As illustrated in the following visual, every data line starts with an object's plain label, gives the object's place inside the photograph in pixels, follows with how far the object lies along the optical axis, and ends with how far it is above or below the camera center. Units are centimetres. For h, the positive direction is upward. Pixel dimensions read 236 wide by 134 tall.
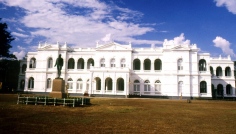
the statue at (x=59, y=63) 2539 +231
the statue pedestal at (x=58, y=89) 2338 -84
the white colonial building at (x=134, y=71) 4381 +241
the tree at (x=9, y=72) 5424 +255
